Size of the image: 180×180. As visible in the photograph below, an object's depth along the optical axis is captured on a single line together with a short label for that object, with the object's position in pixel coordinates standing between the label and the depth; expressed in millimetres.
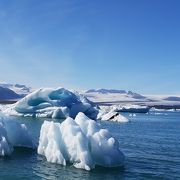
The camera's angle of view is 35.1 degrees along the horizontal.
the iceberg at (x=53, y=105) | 45317
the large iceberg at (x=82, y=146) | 14740
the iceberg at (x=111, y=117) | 47646
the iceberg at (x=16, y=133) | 18998
